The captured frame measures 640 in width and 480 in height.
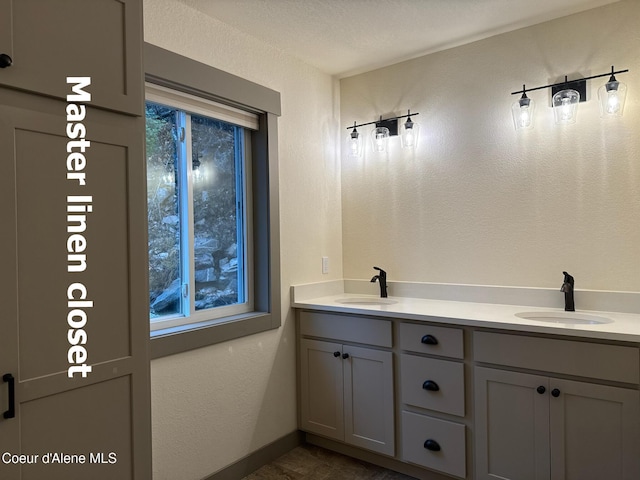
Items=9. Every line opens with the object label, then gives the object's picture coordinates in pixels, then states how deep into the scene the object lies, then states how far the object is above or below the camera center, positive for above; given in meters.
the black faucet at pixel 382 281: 2.94 -0.26
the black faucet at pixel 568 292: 2.27 -0.28
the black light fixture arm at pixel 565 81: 2.21 +0.83
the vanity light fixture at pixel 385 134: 2.87 +0.72
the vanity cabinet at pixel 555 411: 1.77 -0.75
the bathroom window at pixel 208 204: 2.14 +0.22
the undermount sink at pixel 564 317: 2.15 -0.40
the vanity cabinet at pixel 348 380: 2.41 -0.80
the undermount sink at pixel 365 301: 2.80 -0.38
